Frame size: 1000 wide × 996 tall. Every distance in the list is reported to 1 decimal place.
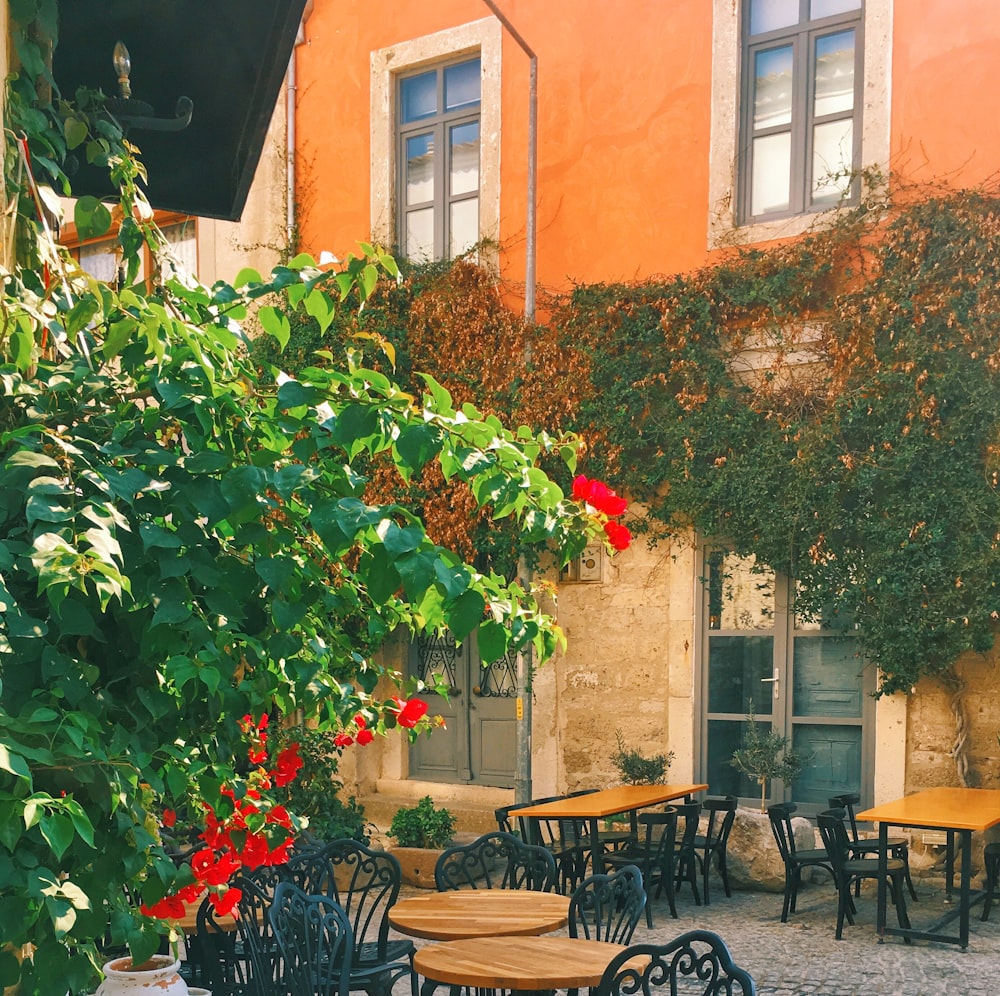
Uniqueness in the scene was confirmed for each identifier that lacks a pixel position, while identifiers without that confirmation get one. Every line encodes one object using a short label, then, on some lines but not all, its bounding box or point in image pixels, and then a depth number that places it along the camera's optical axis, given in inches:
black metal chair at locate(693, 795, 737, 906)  326.2
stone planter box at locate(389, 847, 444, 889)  348.5
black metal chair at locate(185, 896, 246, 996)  182.2
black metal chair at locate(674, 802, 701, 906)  316.2
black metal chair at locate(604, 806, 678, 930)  304.0
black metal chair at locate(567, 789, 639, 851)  327.0
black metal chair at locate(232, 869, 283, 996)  167.9
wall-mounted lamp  126.3
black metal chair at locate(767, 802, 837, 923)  302.2
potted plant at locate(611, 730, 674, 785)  367.2
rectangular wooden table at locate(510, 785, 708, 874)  301.0
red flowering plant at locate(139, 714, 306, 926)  108.0
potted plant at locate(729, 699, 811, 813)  354.0
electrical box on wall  401.1
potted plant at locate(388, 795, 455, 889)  350.0
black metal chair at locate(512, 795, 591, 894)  315.6
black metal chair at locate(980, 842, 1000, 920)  298.4
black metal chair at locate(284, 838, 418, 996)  178.5
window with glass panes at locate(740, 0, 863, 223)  369.7
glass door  363.3
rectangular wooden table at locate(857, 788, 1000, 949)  265.1
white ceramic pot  133.6
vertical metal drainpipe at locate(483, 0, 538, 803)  404.5
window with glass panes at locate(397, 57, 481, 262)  446.3
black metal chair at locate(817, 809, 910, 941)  280.2
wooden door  431.5
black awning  134.7
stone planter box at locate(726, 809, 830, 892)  336.2
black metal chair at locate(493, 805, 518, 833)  281.7
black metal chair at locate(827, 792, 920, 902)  298.8
